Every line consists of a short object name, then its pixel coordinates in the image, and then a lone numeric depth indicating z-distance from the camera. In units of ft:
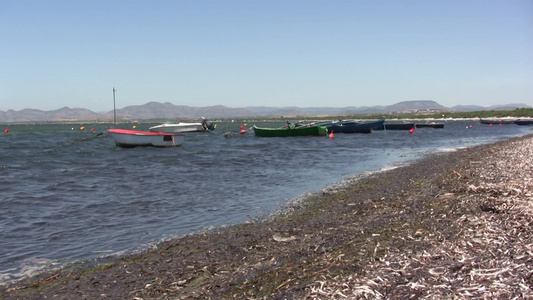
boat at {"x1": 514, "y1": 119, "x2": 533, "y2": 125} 334.26
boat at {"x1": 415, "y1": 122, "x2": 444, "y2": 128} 314.67
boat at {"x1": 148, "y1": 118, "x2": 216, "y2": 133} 250.82
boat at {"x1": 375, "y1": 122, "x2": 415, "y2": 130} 292.36
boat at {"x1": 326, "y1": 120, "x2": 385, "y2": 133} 242.58
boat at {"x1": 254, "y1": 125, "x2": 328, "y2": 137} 211.41
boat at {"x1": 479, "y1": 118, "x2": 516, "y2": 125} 369.71
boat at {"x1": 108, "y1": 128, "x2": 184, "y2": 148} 144.25
